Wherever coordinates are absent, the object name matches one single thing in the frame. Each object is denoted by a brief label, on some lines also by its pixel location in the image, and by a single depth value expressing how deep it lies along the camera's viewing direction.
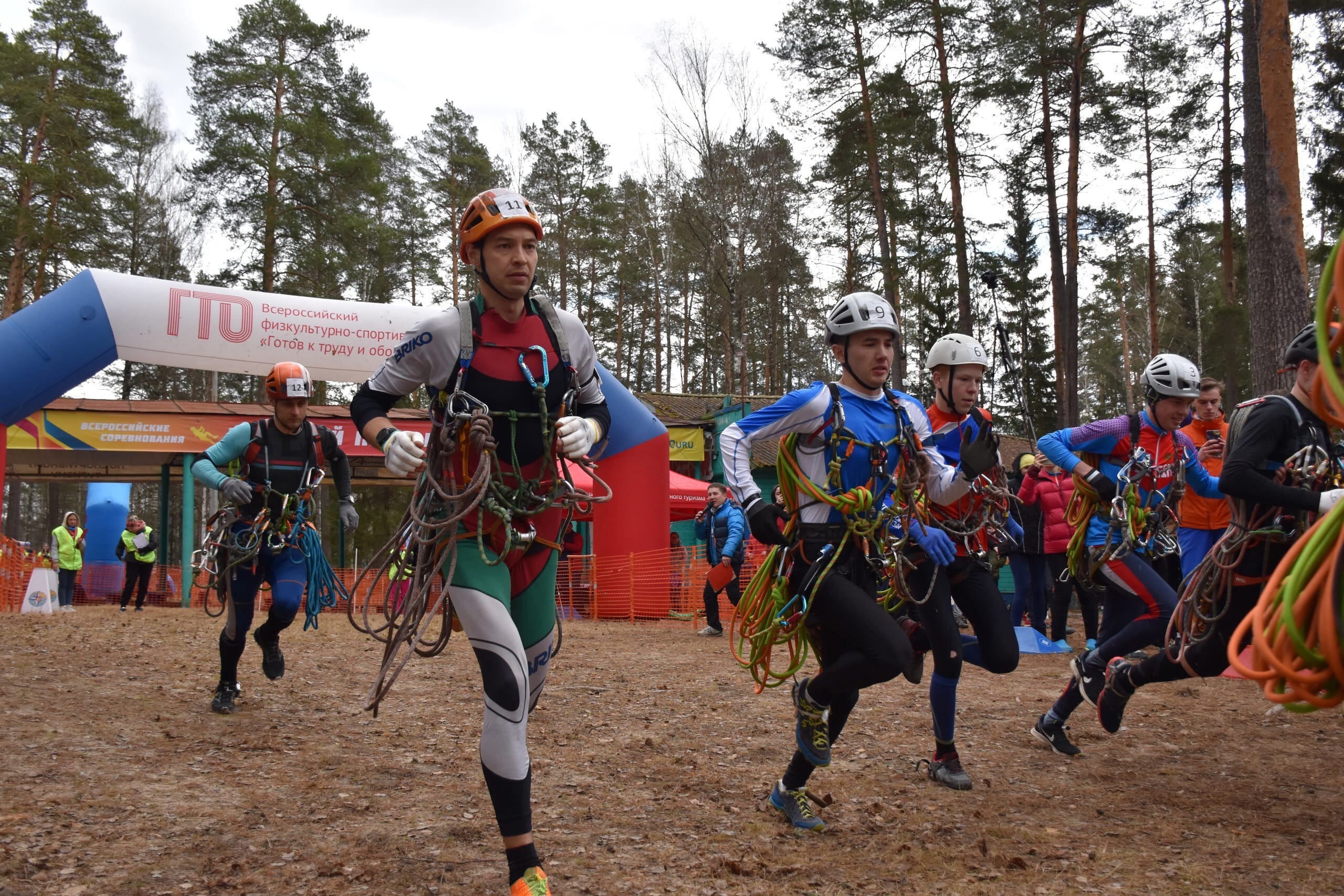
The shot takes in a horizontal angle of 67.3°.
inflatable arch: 9.50
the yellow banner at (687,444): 25.72
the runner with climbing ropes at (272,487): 6.62
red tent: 20.33
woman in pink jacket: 10.45
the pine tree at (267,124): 26.30
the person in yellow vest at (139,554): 16.67
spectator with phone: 8.00
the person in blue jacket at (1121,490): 5.66
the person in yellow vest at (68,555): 17.66
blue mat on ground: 10.65
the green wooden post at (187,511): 18.28
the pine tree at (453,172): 31.98
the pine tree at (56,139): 25.59
